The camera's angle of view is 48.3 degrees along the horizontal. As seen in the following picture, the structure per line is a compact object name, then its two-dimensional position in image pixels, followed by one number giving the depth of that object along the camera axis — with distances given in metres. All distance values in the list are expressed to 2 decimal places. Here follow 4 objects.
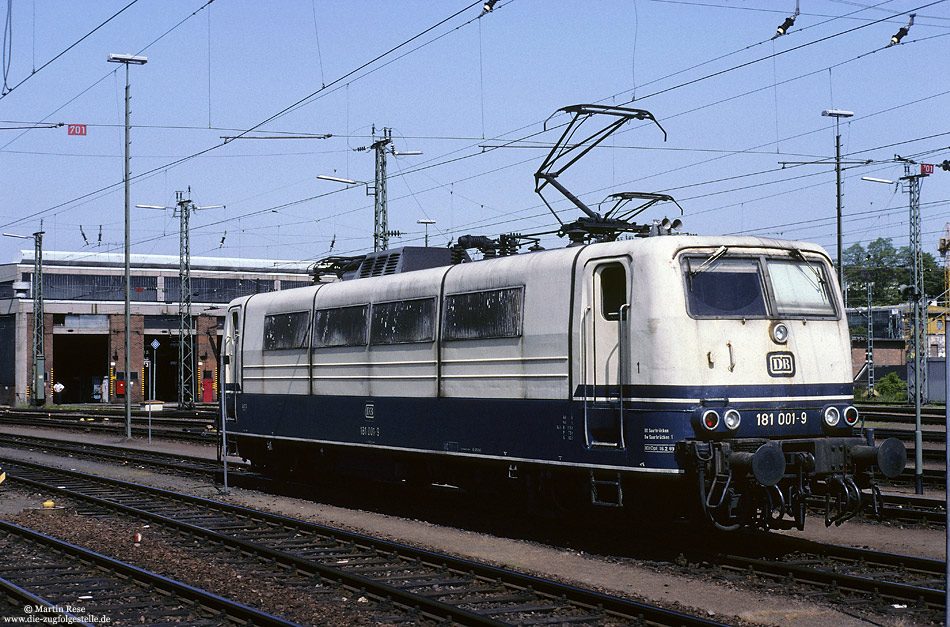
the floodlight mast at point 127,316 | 32.84
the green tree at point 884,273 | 111.19
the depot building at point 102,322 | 72.69
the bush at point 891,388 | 51.24
